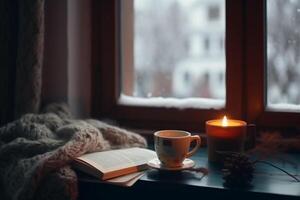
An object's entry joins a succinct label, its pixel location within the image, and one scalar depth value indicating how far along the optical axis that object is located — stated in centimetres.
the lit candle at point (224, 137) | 130
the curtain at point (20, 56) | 141
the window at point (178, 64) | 146
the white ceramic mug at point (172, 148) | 124
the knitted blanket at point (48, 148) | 121
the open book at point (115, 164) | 123
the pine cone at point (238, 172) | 119
